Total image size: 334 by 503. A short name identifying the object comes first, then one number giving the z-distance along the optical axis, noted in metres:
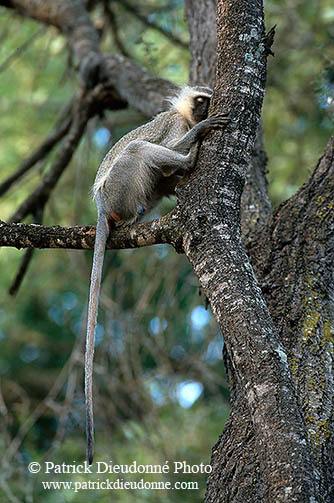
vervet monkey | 7.43
